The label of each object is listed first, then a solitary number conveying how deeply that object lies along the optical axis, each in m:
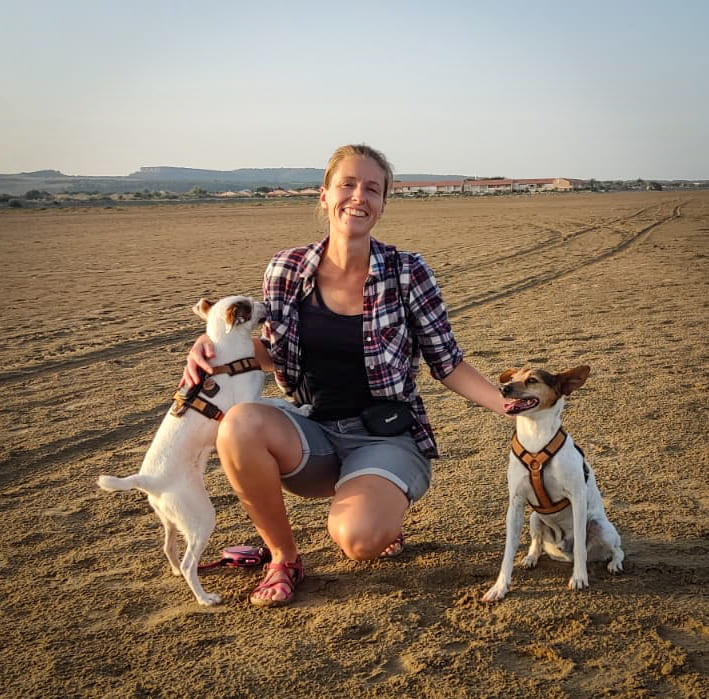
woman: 3.34
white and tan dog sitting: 3.22
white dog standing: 3.26
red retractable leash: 3.65
